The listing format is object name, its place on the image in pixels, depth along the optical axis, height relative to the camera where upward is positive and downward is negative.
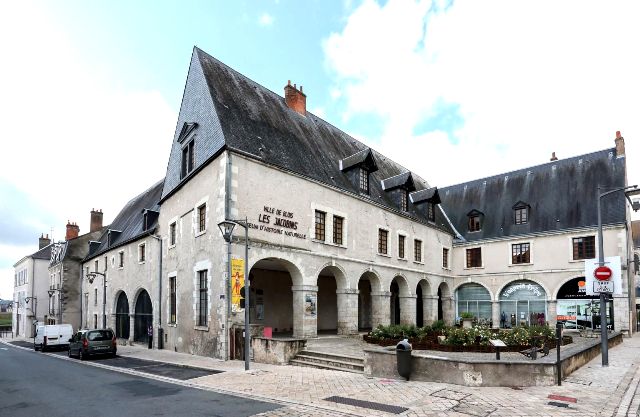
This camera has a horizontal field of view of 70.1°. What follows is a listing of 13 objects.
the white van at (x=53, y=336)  25.55 -4.26
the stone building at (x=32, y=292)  44.69 -3.09
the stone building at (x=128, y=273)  24.34 -0.79
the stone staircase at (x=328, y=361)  12.77 -3.03
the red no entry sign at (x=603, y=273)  13.34 -0.56
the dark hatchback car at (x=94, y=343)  18.81 -3.46
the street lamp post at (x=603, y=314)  13.08 -1.75
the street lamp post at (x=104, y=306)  29.84 -3.03
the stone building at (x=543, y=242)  26.41 +0.77
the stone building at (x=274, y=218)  16.95 +1.76
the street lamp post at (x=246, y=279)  13.30 -0.62
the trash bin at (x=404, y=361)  10.80 -2.48
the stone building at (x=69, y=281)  36.12 -1.63
